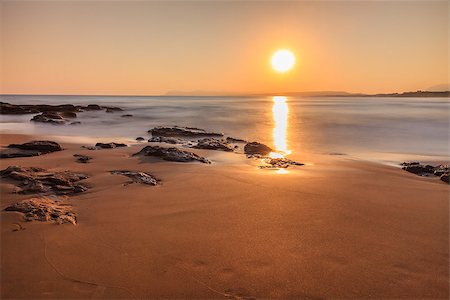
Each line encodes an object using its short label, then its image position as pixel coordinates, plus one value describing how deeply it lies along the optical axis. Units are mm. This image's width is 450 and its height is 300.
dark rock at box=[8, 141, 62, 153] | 8586
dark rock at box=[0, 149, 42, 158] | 7680
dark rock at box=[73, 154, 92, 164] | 7504
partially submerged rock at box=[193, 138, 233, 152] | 10828
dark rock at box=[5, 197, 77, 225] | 3916
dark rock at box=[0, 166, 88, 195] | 4992
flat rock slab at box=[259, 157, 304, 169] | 7907
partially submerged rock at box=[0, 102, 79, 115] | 31106
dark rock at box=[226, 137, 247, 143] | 14722
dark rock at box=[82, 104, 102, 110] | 40716
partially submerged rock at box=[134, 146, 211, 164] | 7887
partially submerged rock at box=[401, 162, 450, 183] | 7464
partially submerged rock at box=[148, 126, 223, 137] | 16125
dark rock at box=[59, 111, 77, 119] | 28547
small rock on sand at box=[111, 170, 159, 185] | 5812
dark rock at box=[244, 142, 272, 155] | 10742
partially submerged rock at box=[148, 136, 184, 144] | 12867
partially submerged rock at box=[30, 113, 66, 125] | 22531
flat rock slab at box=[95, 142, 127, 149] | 10217
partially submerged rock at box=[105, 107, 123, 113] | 37953
